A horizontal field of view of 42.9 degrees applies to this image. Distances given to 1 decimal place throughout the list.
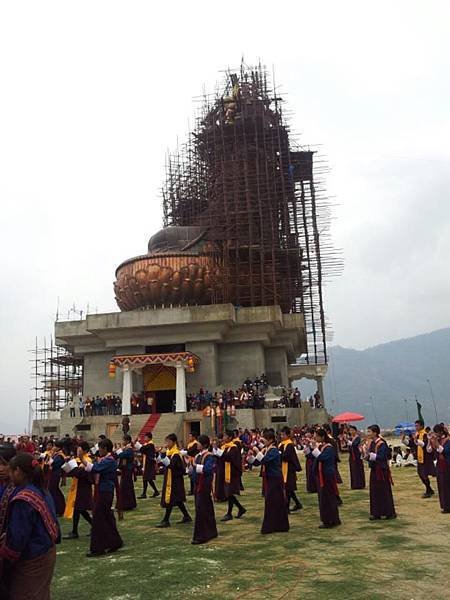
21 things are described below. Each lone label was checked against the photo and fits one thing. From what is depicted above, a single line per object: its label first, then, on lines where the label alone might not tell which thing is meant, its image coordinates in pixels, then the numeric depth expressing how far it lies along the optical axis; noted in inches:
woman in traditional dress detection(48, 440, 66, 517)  372.8
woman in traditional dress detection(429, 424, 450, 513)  344.2
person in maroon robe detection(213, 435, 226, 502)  427.5
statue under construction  1031.6
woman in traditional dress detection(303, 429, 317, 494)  464.1
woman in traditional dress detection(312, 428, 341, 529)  313.1
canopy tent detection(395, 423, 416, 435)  1488.7
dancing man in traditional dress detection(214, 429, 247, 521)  360.1
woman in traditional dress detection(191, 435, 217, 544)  290.8
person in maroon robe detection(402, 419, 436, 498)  418.3
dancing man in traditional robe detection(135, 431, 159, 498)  469.4
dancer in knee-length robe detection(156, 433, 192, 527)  340.2
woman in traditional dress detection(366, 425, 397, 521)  331.6
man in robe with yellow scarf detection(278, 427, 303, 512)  371.2
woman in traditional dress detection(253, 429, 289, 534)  307.9
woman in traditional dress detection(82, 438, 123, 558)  278.1
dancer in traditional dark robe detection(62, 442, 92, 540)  323.3
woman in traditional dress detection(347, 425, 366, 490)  490.9
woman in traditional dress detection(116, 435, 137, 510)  403.2
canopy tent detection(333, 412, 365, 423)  1020.5
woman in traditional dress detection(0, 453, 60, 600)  142.7
